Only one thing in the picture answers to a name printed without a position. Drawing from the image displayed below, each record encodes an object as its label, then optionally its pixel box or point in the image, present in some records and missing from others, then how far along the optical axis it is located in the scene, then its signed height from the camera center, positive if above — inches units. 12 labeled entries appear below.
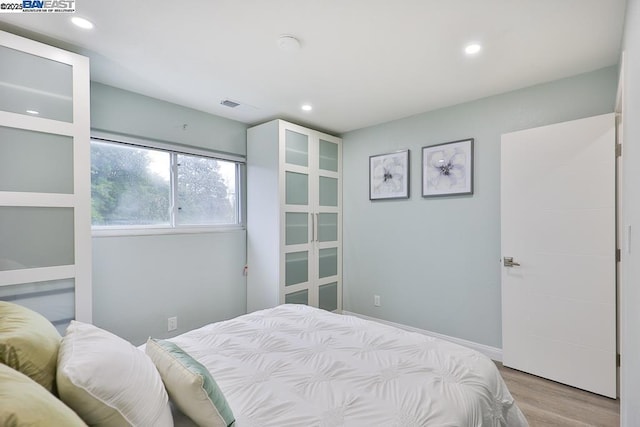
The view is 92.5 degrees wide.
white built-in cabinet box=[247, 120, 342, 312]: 132.6 -2.4
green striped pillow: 40.5 -24.6
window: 106.1 +9.4
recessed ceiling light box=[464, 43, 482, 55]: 81.0 +43.7
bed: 33.4 -30.2
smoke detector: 77.0 +43.3
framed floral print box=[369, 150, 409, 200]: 139.0 +16.6
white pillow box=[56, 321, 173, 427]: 32.8 -19.9
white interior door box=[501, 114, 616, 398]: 89.4 -13.2
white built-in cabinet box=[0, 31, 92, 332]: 70.7 +7.8
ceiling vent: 119.6 +43.0
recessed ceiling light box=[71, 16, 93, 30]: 70.6 +44.4
